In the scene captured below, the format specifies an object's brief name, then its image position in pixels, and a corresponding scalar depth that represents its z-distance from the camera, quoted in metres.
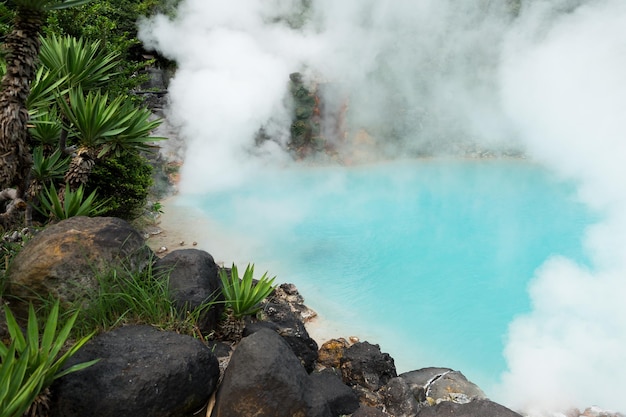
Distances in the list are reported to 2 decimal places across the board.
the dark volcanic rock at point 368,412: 3.18
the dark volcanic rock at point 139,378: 2.49
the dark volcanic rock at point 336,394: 3.23
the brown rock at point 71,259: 3.24
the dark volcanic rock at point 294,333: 4.18
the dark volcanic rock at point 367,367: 4.21
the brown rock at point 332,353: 4.64
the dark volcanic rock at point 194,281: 3.63
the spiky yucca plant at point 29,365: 2.07
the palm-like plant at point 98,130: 4.82
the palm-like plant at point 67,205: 4.89
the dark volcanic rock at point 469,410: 2.94
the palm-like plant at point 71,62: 5.61
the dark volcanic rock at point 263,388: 2.70
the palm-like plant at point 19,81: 3.79
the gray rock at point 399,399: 3.71
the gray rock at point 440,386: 4.12
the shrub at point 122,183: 6.77
